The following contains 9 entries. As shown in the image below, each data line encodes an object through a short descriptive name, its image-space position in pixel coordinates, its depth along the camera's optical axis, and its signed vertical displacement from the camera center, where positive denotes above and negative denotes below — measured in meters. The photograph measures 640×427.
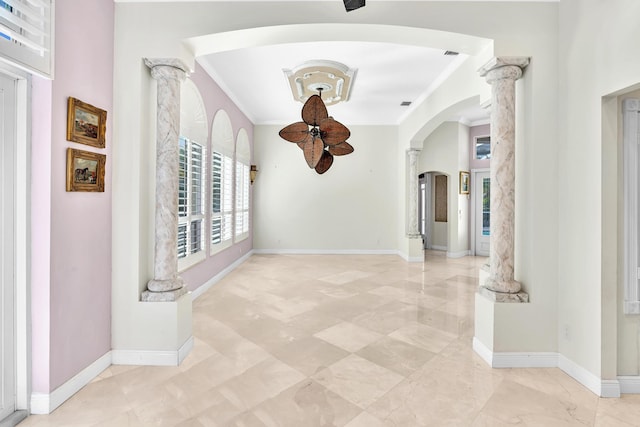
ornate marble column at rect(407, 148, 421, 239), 7.90 +0.39
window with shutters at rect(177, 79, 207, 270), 4.37 +0.55
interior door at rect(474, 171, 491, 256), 8.75 +0.09
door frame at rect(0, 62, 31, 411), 2.16 -0.19
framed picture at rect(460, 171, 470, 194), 8.65 +0.87
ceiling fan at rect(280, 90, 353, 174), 4.34 +1.17
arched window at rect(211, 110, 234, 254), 5.64 +0.62
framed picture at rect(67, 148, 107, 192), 2.37 +0.34
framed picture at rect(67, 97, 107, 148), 2.37 +0.71
